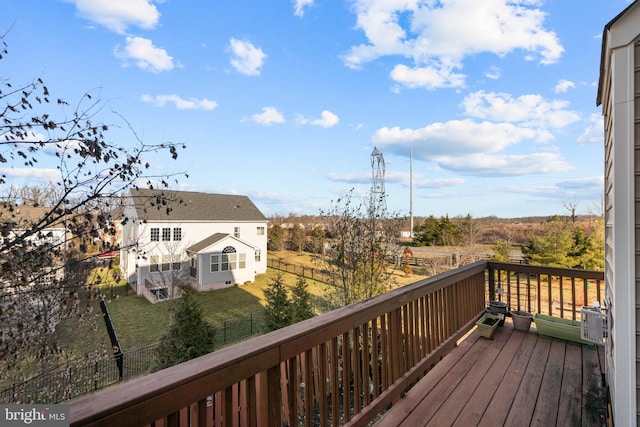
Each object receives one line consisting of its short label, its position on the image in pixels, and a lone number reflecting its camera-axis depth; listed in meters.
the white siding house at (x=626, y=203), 1.57
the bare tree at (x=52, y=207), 2.87
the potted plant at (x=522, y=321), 3.54
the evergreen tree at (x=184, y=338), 5.92
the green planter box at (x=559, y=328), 3.17
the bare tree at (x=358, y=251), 6.37
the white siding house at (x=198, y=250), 13.83
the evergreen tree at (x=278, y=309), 6.57
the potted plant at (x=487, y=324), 3.29
